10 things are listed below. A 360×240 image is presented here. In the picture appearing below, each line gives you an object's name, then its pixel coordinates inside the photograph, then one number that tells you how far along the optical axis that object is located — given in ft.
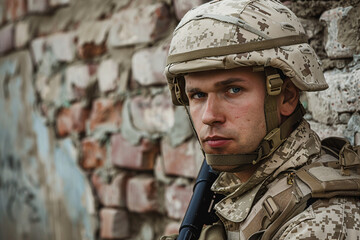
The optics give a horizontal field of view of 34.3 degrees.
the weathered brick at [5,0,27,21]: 12.18
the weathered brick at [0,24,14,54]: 12.67
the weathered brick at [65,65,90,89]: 9.98
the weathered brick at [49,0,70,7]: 10.80
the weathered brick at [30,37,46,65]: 11.47
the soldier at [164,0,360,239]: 4.58
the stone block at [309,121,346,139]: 5.69
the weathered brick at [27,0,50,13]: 11.37
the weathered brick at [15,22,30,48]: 12.07
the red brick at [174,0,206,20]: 7.21
